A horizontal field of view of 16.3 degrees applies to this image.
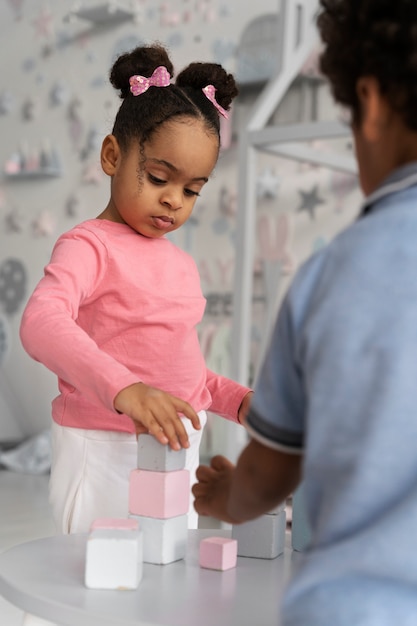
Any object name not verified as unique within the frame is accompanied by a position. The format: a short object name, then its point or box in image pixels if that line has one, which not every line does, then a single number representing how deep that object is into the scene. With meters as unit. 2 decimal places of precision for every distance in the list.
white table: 1.10
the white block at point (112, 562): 1.14
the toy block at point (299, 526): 1.31
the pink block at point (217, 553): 1.22
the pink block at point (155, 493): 1.23
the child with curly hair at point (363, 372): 0.95
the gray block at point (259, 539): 1.28
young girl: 1.46
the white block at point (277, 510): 1.29
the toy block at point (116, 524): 1.18
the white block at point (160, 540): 1.23
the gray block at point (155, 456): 1.23
